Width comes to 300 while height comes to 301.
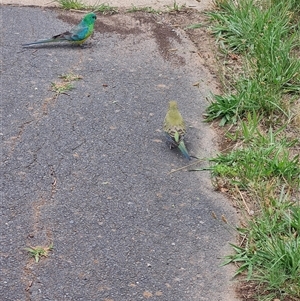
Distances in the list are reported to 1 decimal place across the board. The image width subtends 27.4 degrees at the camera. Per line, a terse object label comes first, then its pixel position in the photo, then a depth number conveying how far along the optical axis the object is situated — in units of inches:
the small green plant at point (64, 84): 212.1
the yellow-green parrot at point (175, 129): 181.6
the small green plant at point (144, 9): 267.3
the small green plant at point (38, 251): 143.1
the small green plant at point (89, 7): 266.4
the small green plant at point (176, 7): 268.2
